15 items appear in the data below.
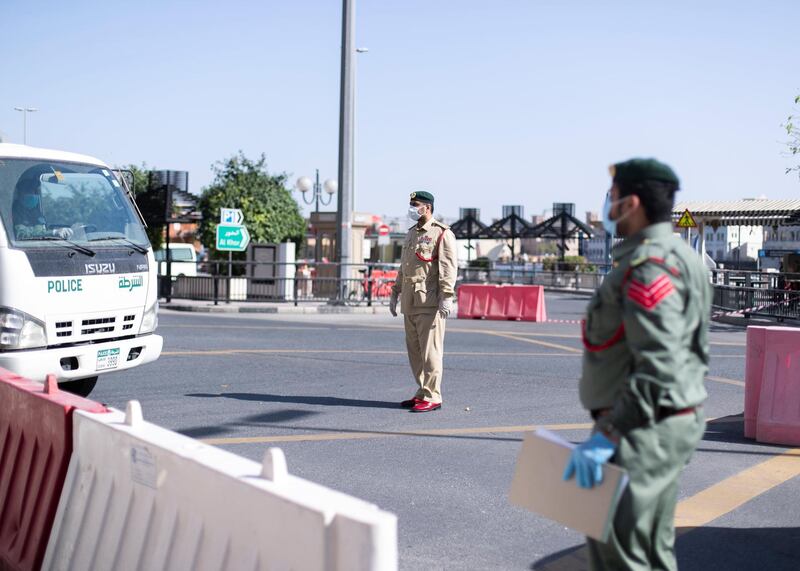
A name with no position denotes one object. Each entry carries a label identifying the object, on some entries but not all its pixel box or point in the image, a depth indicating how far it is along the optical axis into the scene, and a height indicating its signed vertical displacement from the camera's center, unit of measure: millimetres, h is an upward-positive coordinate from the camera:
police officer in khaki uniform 9414 -490
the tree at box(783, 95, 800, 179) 26512 +3152
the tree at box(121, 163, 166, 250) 25052 +427
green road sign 26219 -201
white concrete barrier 2885 -960
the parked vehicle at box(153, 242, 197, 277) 38250 -1152
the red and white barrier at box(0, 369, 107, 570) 4734 -1181
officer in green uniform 3262 -403
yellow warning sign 26000 +669
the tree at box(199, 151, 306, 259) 39094 +1163
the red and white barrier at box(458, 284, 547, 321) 23203 -1454
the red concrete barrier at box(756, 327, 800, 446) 8242 -1153
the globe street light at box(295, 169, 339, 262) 34250 +1621
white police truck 8633 -431
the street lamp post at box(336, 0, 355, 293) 25688 +2332
